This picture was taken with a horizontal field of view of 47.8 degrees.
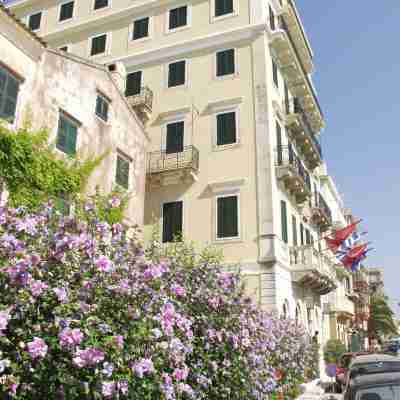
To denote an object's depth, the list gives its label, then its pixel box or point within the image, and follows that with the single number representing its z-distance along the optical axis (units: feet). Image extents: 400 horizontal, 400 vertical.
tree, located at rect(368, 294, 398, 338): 221.66
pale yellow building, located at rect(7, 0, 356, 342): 65.70
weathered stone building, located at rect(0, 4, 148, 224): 41.70
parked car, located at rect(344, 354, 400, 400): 24.35
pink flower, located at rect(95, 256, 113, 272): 15.19
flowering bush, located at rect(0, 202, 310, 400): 12.97
